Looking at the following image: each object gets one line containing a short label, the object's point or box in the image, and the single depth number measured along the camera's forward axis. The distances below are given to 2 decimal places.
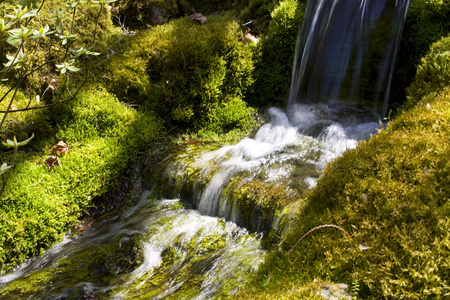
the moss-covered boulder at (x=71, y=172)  4.57
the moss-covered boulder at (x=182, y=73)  6.47
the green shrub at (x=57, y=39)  6.15
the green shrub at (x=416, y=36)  5.31
